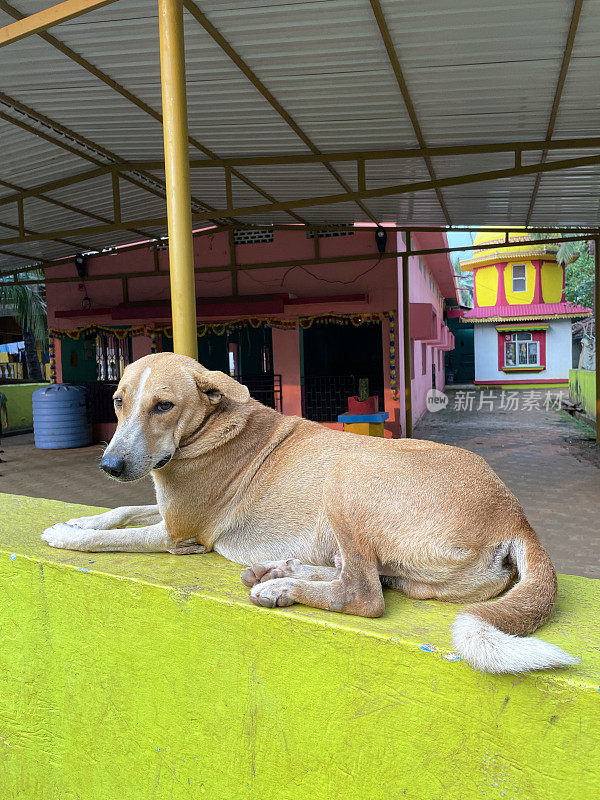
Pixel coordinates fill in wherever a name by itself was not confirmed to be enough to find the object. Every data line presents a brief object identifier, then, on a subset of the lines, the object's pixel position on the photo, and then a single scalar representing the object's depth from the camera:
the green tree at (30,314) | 17.62
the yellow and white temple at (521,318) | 25.52
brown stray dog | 1.50
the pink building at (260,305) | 10.70
